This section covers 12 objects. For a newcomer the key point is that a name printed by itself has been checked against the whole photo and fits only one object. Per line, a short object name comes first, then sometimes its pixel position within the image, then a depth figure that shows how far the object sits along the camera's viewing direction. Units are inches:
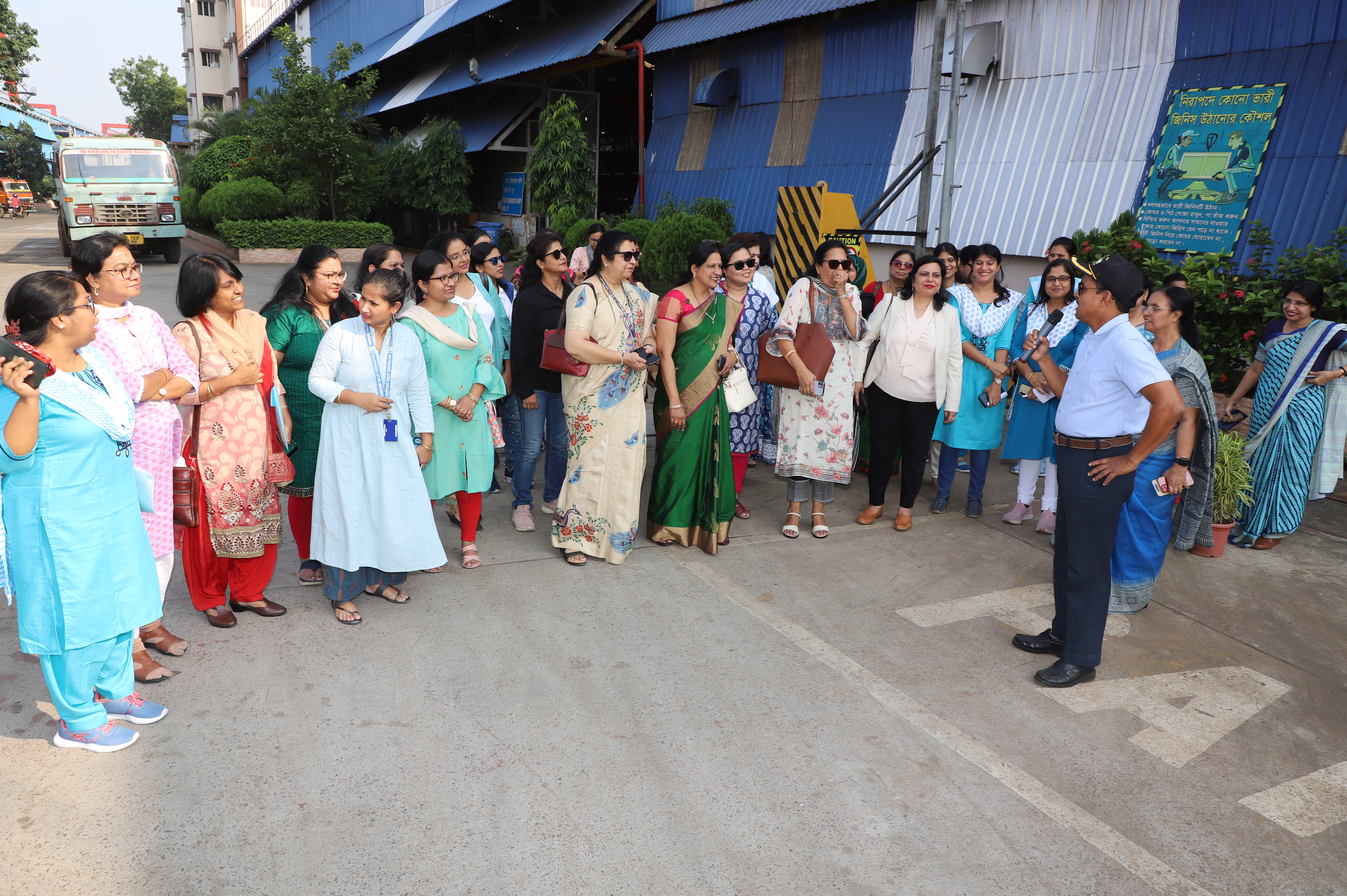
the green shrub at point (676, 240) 449.4
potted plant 198.4
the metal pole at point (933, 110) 298.5
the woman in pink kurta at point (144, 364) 119.6
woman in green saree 174.9
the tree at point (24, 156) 1759.4
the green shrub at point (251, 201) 740.0
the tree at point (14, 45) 1203.2
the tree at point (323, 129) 736.3
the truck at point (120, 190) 649.6
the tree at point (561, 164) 644.7
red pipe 548.1
